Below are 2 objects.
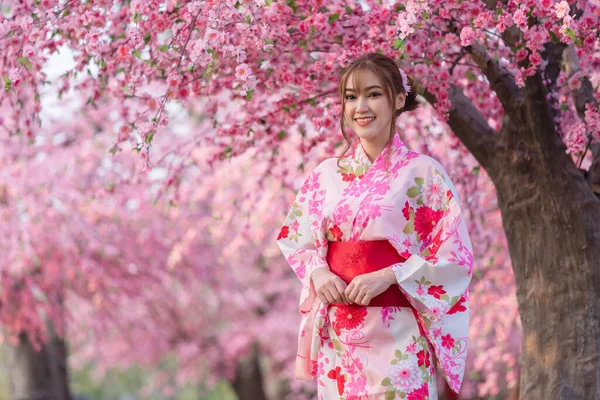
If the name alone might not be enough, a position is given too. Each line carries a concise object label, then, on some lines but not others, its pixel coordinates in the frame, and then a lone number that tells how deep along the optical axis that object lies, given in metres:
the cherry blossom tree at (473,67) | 6.17
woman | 4.87
